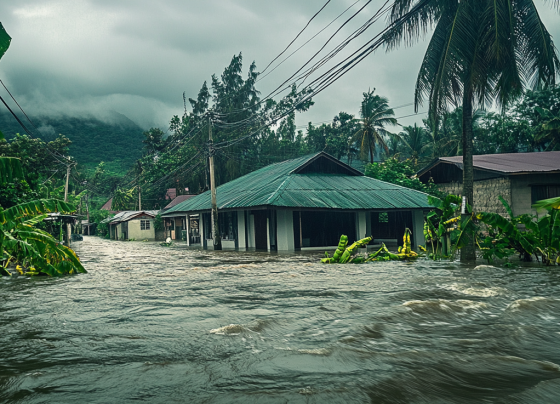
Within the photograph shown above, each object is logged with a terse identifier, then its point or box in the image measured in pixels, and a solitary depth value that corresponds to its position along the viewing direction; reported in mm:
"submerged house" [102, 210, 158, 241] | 48219
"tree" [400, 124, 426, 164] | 46969
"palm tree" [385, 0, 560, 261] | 12062
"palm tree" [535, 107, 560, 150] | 32594
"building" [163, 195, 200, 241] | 46438
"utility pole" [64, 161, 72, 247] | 32153
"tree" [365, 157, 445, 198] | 27656
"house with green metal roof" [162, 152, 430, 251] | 20453
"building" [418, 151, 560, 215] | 21000
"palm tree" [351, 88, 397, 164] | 40875
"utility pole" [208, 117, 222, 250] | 23312
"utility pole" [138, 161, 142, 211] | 55084
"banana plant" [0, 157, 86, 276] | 9914
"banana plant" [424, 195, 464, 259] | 12461
